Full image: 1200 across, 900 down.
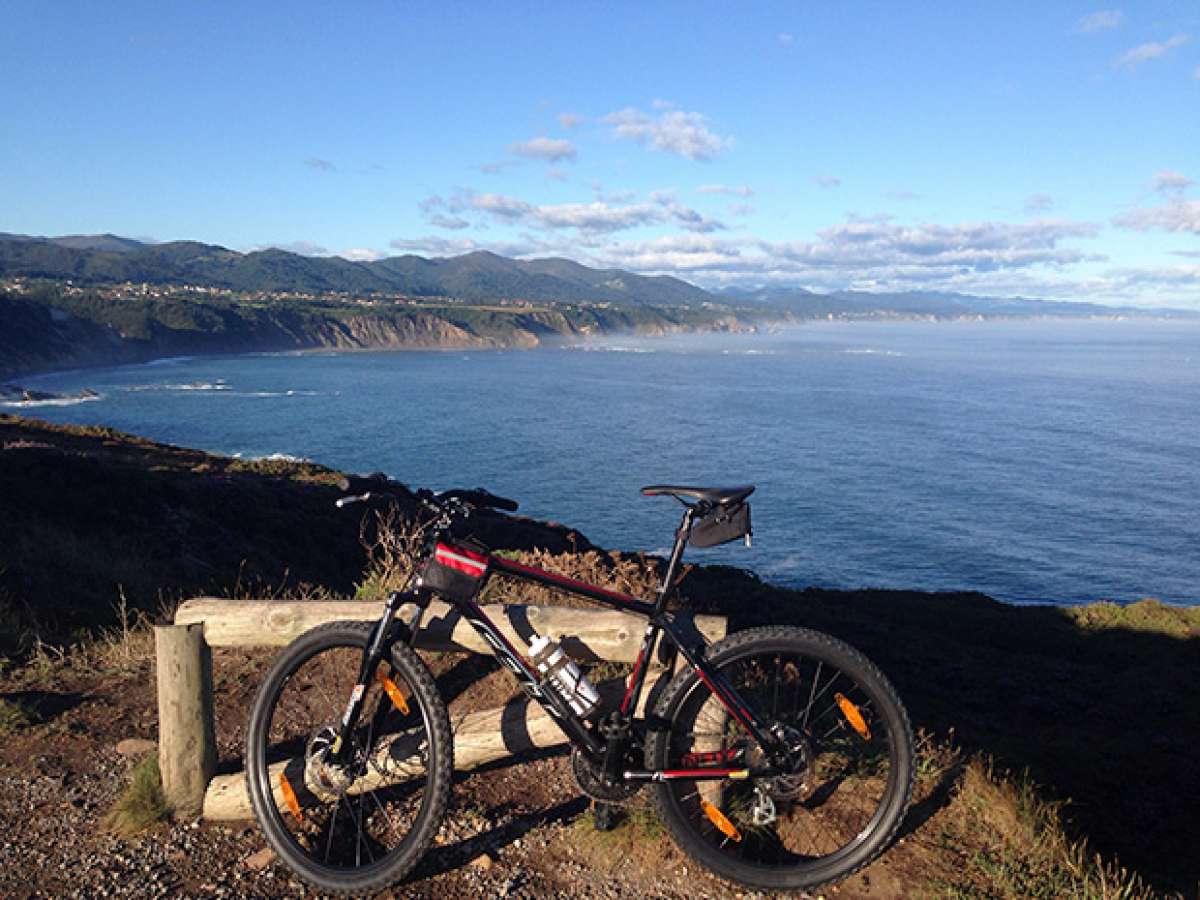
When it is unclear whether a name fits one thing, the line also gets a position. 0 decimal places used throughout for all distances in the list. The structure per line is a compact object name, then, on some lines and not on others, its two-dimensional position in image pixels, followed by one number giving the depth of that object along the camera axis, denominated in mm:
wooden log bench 4242
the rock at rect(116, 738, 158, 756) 5198
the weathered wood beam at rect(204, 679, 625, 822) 4148
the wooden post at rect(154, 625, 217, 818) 4312
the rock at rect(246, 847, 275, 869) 3965
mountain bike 3705
